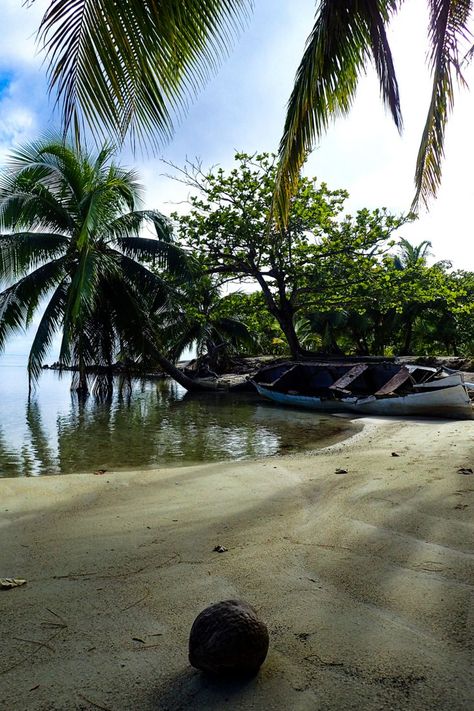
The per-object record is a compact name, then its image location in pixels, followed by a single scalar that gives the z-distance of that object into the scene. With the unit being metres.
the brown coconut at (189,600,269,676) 1.70
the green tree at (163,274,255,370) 19.34
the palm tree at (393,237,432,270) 30.91
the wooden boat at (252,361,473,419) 10.51
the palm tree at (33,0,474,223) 3.22
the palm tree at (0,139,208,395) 15.35
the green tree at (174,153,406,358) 19.25
